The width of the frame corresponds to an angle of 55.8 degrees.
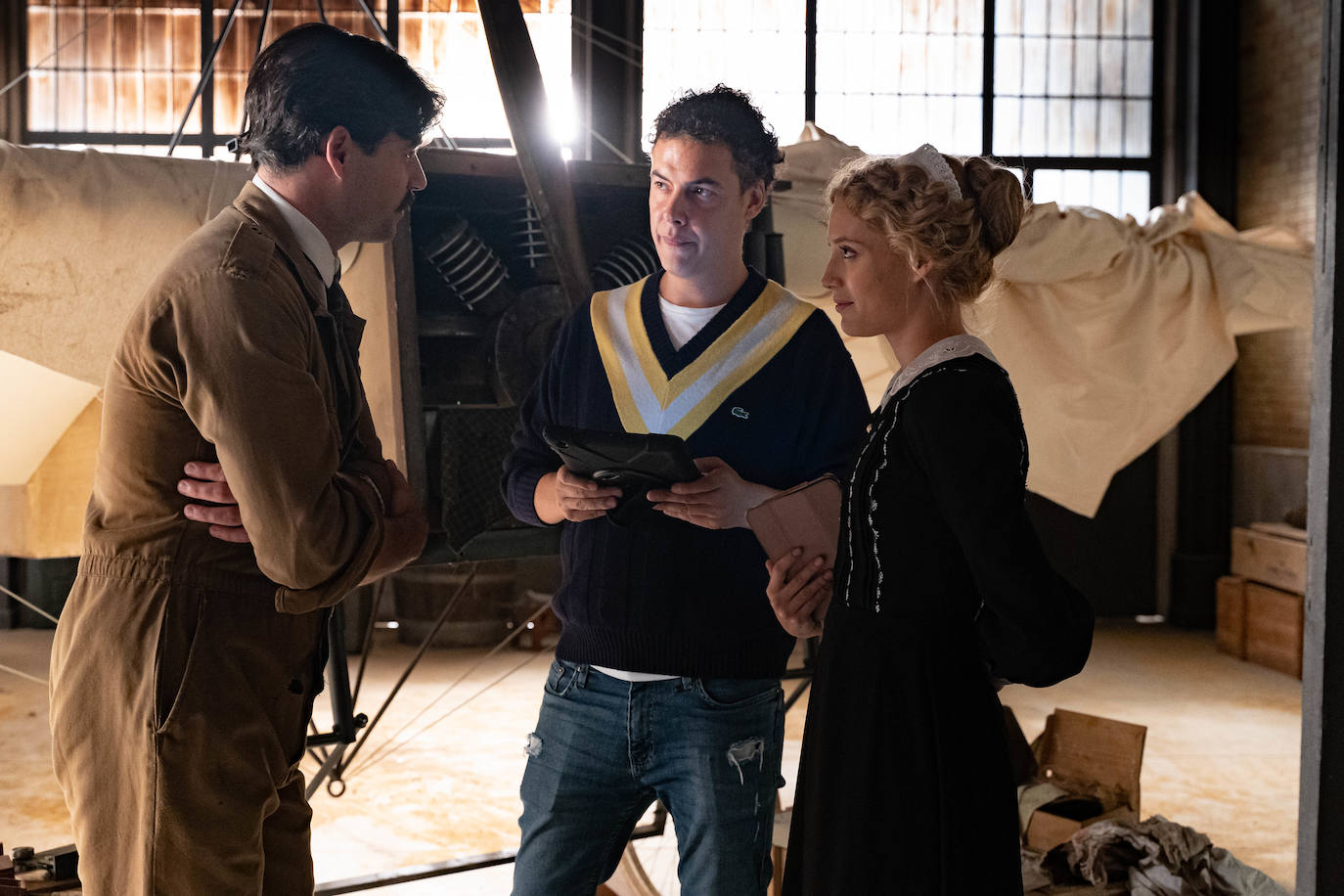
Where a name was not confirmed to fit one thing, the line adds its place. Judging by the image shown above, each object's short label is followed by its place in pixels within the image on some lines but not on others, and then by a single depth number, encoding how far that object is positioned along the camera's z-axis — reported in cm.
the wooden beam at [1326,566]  188
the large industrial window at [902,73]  777
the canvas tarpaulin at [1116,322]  393
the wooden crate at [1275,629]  654
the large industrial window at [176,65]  718
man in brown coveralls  140
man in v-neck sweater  169
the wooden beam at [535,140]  235
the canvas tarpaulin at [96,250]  269
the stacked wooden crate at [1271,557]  653
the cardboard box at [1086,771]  361
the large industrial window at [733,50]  745
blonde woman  128
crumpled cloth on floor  313
